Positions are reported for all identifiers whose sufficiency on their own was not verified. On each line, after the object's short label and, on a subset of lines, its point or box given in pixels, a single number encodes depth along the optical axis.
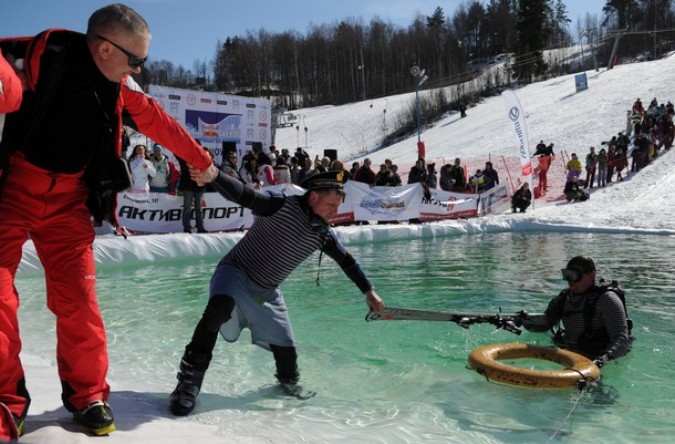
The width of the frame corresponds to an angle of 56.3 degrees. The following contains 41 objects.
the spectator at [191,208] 12.40
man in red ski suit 2.69
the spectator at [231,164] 12.48
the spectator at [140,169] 12.34
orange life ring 3.88
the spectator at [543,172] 23.28
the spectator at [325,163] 14.79
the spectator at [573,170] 22.12
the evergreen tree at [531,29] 69.56
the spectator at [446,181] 18.25
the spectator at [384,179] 16.30
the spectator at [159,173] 12.98
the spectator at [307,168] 16.00
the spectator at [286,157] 16.45
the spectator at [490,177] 19.28
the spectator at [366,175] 15.79
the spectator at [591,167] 22.09
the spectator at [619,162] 22.34
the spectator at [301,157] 17.08
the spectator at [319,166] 14.42
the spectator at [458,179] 18.39
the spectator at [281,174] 13.80
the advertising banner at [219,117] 16.34
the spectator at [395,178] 16.41
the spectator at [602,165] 22.20
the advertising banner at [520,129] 18.25
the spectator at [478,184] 18.91
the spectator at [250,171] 13.86
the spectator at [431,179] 17.81
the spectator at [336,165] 13.22
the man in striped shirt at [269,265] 3.71
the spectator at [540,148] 27.78
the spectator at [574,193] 20.30
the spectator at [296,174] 15.92
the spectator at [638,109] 29.30
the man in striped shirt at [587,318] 4.63
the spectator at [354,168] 16.62
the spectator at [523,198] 18.69
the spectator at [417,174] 17.20
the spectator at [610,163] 22.25
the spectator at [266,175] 13.99
